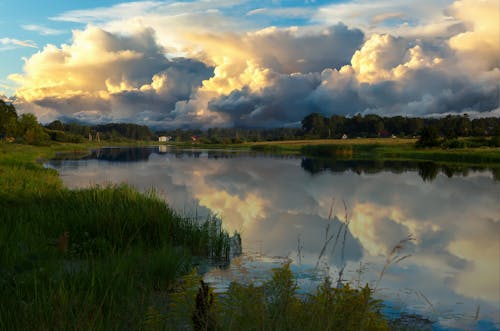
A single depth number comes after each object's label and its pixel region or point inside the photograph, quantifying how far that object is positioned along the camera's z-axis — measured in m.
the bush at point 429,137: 102.12
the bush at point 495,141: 97.42
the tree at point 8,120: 98.16
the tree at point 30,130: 116.38
